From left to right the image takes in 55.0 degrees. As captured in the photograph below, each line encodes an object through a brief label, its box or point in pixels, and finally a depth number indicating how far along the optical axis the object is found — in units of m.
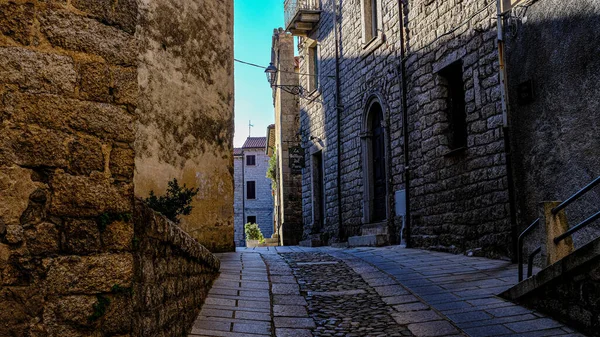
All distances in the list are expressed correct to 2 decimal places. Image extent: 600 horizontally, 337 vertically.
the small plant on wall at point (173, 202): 6.28
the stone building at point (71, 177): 2.44
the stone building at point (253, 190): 41.72
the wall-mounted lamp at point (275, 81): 15.89
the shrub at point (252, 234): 24.84
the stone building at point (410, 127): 7.95
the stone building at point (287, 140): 20.05
